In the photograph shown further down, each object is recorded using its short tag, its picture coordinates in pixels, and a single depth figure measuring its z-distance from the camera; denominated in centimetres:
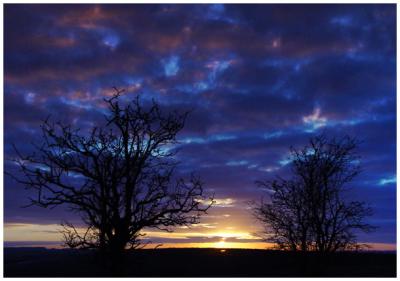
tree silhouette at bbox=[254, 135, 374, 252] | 3009
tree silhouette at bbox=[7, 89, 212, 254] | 2223
